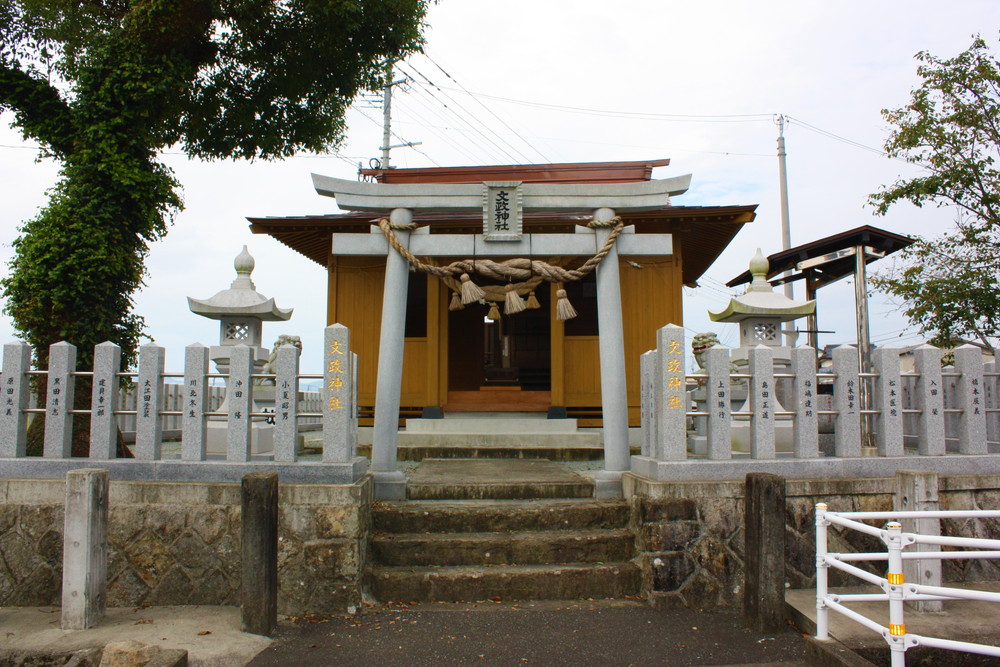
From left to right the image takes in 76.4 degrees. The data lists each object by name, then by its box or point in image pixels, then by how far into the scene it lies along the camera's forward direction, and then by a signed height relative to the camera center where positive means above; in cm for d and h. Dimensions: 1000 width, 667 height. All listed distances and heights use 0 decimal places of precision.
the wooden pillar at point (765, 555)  493 -125
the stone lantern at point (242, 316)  793 +98
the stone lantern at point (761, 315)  841 +106
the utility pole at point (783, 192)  1920 +637
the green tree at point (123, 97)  696 +362
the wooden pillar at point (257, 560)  486 -128
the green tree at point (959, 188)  1134 +376
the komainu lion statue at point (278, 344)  912 +70
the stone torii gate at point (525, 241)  682 +167
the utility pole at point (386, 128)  2319 +967
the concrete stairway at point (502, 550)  554 -145
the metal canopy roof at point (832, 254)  925 +220
